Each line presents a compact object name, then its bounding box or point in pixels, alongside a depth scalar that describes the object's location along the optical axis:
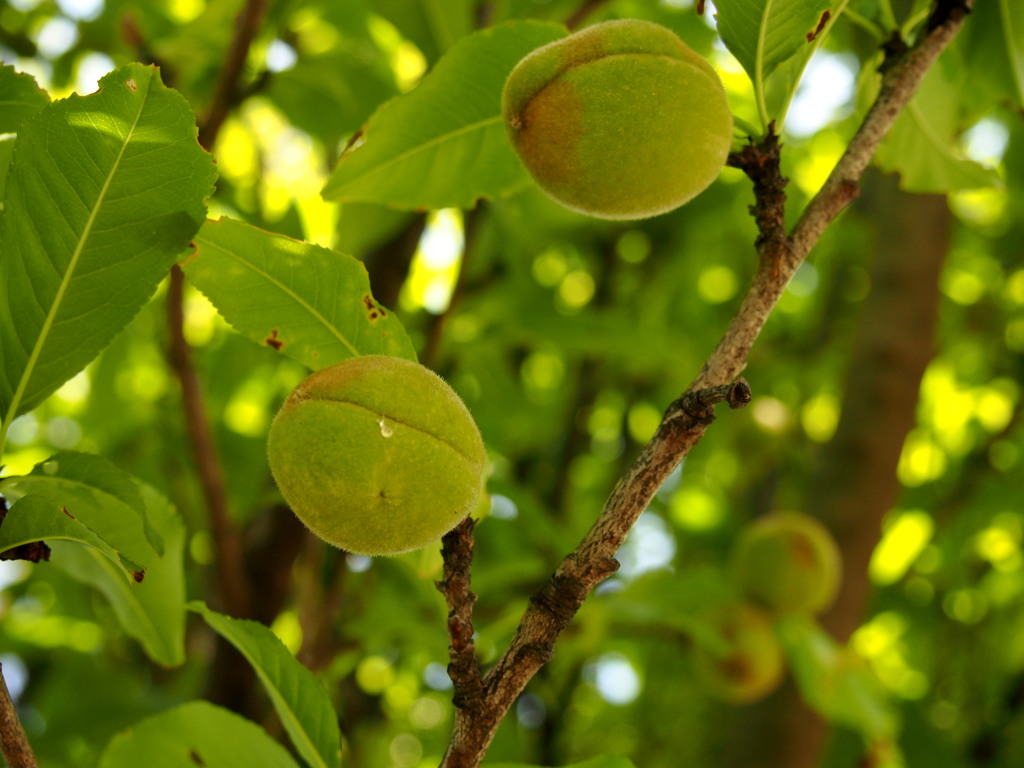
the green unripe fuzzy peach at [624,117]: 0.41
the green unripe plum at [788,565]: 0.75
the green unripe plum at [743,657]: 0.76
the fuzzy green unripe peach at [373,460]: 0.38
